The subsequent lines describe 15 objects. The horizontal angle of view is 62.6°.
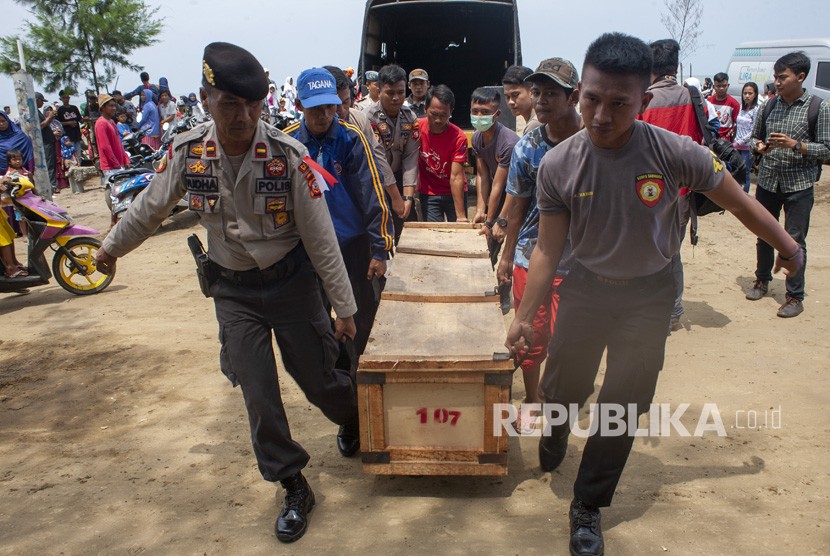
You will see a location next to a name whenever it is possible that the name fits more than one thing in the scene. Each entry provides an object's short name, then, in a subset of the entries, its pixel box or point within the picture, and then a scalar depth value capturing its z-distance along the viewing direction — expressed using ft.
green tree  88.07
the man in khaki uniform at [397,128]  18.10
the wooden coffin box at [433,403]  9.62
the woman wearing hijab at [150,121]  45.96
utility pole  36.14
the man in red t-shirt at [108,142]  33.12
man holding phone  18.13
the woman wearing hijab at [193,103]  49.98
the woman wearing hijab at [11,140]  26.48
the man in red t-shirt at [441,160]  18.76
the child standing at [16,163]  25.45
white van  45.98
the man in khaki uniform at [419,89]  24.66
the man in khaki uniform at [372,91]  25.09
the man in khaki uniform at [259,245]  8.66
